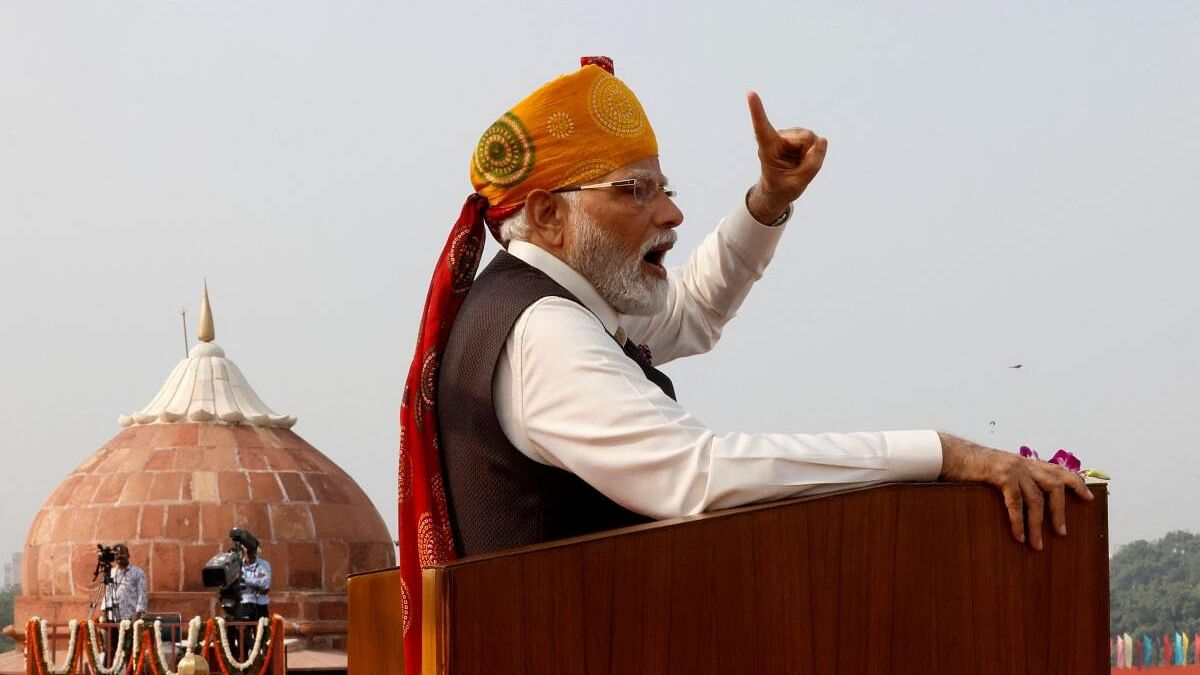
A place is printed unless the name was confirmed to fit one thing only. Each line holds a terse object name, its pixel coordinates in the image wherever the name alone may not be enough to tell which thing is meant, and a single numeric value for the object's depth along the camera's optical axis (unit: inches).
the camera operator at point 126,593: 654.5
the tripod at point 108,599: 652.1
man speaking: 83.0
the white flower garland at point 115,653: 613.3
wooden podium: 72.6
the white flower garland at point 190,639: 599.8
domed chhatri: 809.5
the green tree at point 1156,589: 1107.3
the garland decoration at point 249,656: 609.0
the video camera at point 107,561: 677.5
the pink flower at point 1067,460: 83.0
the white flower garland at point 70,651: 639.1
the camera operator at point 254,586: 637.3
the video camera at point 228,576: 641.6
